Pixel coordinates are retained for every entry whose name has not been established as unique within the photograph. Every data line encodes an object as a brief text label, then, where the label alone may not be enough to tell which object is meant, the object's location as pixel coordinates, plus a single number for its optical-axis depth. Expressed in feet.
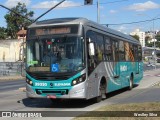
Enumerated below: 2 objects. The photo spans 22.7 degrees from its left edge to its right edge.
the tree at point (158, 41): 601.21
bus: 45.11
